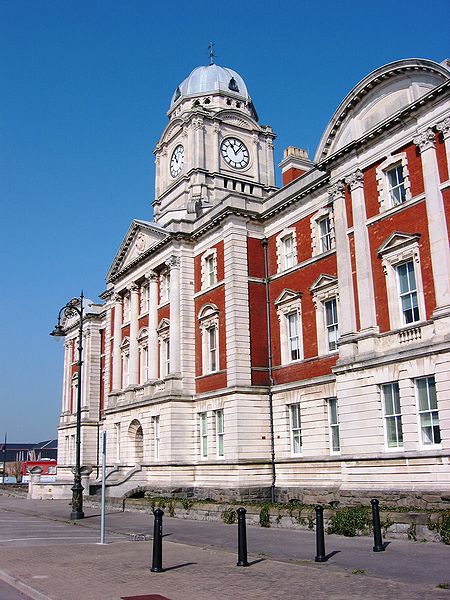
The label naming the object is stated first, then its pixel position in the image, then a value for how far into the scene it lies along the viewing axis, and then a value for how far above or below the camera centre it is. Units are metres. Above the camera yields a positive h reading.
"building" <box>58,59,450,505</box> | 23.23 +7.48
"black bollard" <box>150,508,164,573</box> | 13.37 -1.58
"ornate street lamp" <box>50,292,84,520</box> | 28.20 -0.47
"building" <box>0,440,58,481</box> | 99.93 +4.11
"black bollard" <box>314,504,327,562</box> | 14.19 -1.58
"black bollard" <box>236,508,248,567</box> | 13.84 -1.58
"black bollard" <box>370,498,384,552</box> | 15.82 -1.51
